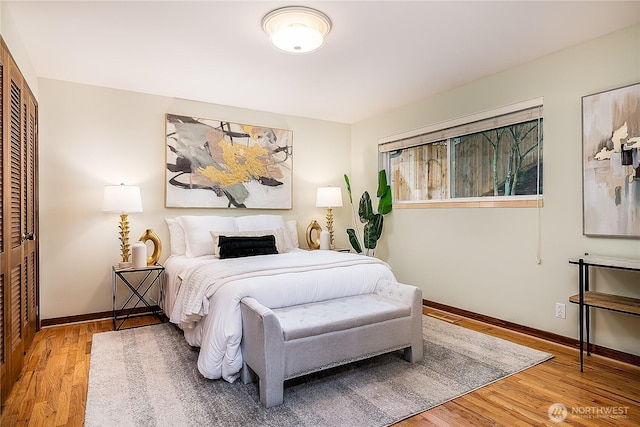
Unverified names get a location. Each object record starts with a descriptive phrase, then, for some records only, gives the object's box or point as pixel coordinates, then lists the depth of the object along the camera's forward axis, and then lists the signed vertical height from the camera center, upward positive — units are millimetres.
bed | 2361 -496
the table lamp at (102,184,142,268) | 3502 +119
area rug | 1984 -1088
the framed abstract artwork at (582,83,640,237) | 2631 +377
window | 3365 +590
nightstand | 3854 -855
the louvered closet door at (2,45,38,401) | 2199 -61
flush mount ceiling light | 2424 +1293
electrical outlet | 3051 -814
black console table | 2375 -601
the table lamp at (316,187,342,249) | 4871 +202
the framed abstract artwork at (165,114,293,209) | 4188 +592
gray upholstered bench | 2098 -763
